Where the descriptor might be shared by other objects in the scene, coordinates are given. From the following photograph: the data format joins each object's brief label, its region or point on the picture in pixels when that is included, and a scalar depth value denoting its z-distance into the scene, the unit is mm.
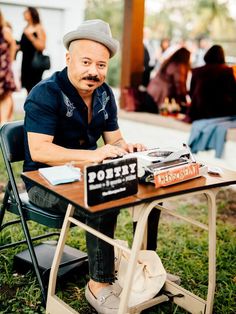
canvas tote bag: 2590
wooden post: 7125
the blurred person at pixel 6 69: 7109
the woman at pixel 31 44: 7277
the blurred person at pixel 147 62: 9578
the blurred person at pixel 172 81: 6945
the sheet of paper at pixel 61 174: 2135
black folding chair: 2619
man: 2461
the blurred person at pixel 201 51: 11314
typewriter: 2143
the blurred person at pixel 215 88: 5875
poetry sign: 1895
